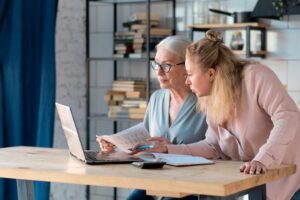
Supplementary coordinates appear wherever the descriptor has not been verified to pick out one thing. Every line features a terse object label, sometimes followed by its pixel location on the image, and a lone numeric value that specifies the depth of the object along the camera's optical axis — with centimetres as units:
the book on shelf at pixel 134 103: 588
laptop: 351
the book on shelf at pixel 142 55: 597
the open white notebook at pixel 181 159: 341
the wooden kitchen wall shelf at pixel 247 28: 537
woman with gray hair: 408
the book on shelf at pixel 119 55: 607
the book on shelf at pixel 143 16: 594
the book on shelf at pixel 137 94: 594
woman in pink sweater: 346
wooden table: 293
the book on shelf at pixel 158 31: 591
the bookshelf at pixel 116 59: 587
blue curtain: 536
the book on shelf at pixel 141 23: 594
